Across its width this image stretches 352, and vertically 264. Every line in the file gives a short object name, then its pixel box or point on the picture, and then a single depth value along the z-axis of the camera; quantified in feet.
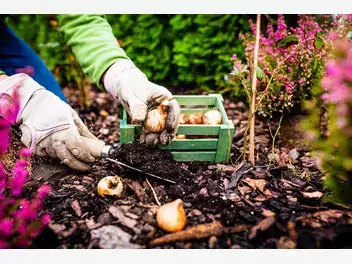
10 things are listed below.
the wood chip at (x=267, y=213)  1.44
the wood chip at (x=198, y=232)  1.34
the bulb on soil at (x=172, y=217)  1.36
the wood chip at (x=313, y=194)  1.58
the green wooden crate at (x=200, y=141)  1.79
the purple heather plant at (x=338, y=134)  1.09
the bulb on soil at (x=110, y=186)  1.58
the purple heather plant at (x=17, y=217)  1.24
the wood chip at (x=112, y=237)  1.34
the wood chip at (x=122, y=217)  1.44
